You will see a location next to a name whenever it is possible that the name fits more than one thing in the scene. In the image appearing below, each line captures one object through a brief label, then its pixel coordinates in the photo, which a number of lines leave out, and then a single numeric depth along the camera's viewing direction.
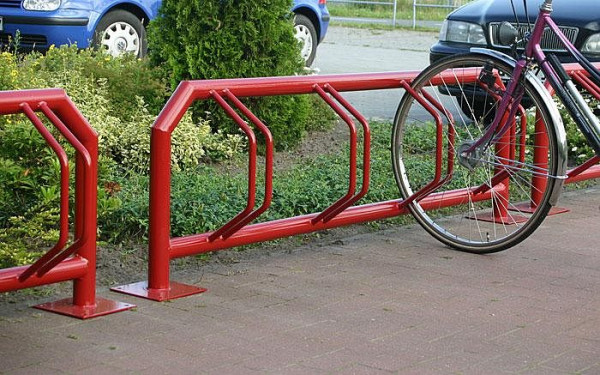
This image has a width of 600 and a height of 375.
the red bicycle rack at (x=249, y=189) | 5.16
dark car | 10.31
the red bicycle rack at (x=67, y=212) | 4.63
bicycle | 5.84
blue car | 12.01
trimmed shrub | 8.27
